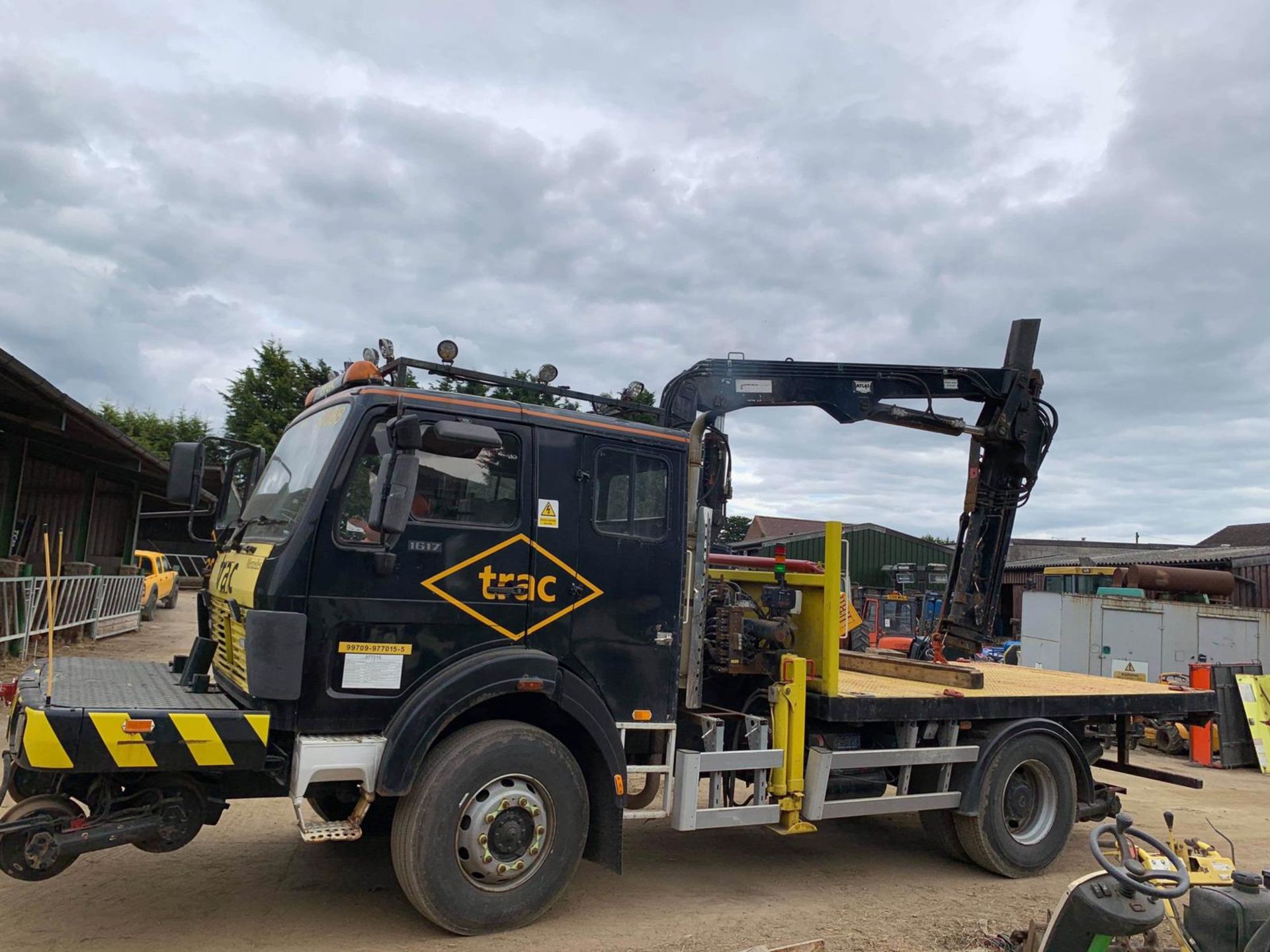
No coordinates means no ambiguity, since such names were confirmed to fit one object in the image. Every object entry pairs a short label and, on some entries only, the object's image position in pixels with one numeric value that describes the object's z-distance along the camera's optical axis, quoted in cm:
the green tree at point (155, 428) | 3866
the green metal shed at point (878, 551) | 3488
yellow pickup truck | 2178
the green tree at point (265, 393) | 3169
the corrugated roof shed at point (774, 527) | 4658
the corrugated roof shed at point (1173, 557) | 2069
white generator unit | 1434
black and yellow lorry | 430
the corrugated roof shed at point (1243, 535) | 3781
